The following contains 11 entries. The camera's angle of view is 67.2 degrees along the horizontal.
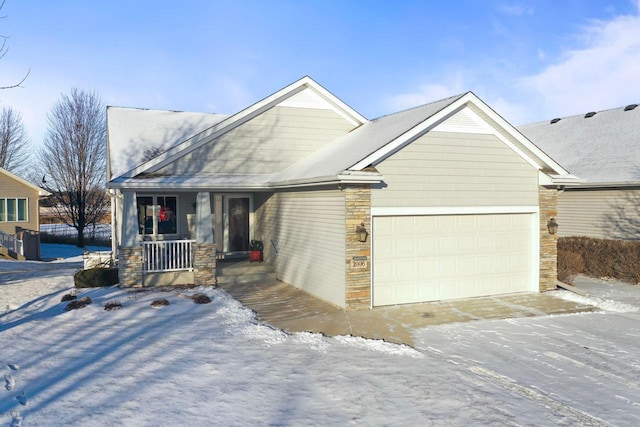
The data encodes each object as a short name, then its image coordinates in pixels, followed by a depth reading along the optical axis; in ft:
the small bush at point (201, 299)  35.73
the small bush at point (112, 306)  33.41
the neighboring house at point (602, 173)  50.39
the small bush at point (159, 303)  34.60
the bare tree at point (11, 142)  130.52
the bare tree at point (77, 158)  96.22
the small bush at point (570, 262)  47.03
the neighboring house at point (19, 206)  84.69
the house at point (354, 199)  35.14
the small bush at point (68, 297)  36.39
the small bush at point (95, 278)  41.16
